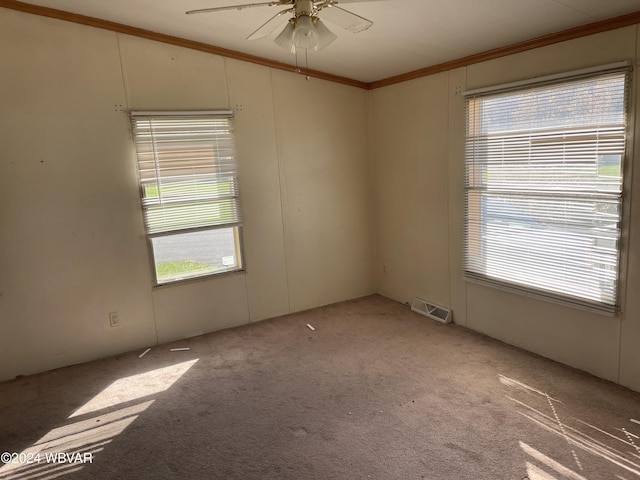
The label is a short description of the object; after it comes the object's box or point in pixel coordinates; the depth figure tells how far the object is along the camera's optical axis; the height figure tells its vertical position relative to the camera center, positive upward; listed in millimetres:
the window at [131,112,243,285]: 3750 -70
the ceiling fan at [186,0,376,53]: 1983 +719
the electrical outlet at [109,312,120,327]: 3746 -1105
